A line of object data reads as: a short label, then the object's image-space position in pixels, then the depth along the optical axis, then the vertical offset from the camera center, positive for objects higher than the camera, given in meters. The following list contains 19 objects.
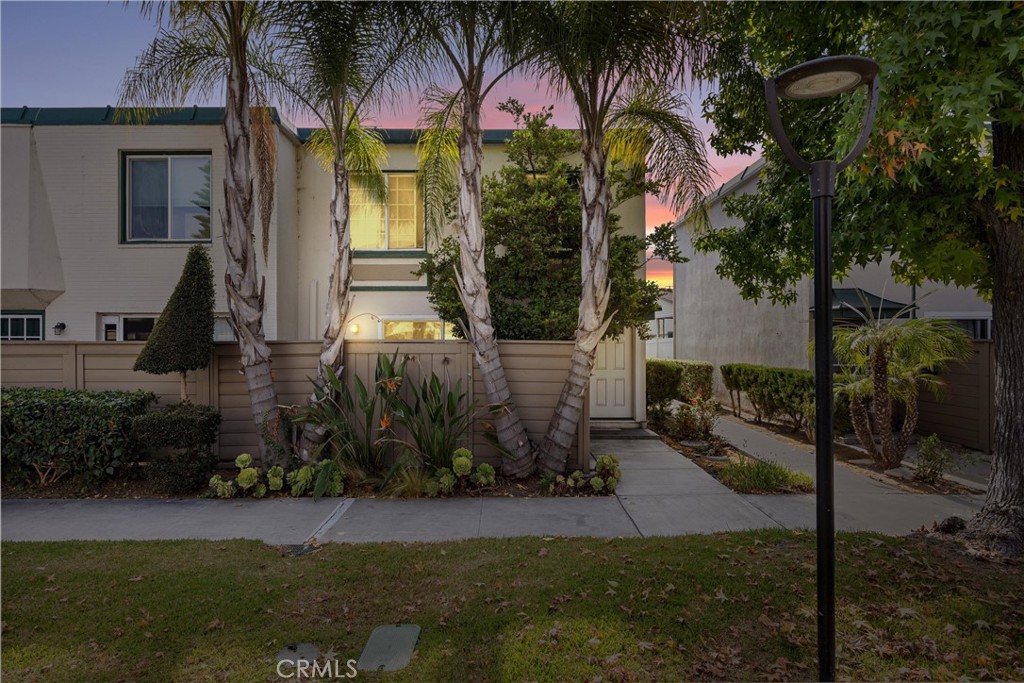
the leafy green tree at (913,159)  3.98 +1.47
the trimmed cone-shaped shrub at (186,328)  7.29 +0.12
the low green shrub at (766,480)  7.16 -1.77
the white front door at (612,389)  11.54 -1.00
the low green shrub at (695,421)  10.70 -1.54
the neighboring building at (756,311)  11.95 +0.69
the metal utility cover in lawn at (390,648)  3.41 -1.92
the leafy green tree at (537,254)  9.51 +1.45
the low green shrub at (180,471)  6.98 -1.62
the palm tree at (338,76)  7.03 +3.42
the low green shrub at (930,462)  7.42 -1.59
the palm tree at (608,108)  6.53 +3.00
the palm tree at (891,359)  7.73 -0.27
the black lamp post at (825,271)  2.90 +0.36
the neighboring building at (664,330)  22.44 +0.35
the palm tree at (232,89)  6.99 +3.33
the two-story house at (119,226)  10.73 +2.13
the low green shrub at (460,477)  6.95 -1.71
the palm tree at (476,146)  6.86 +2.41
